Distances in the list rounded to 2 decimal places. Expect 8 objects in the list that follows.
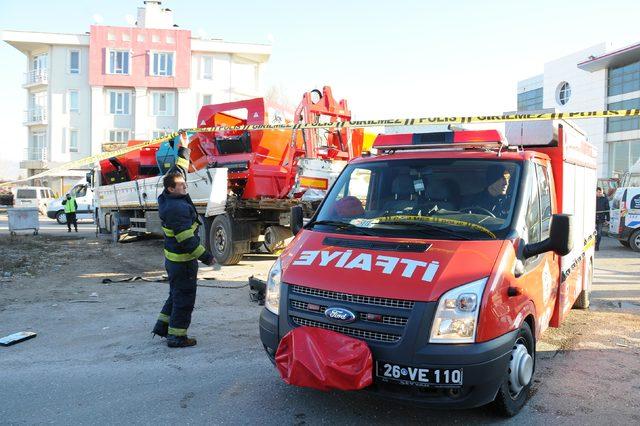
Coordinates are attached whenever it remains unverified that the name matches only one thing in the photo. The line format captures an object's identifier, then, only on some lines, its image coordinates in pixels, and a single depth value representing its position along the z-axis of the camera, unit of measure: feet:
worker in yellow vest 64.23
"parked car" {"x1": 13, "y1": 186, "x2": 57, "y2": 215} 98.94
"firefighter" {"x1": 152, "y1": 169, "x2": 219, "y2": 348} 17.39
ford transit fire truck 10.64
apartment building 139.54
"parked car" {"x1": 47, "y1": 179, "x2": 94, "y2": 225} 84.37
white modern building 119.24
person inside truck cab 13.28
